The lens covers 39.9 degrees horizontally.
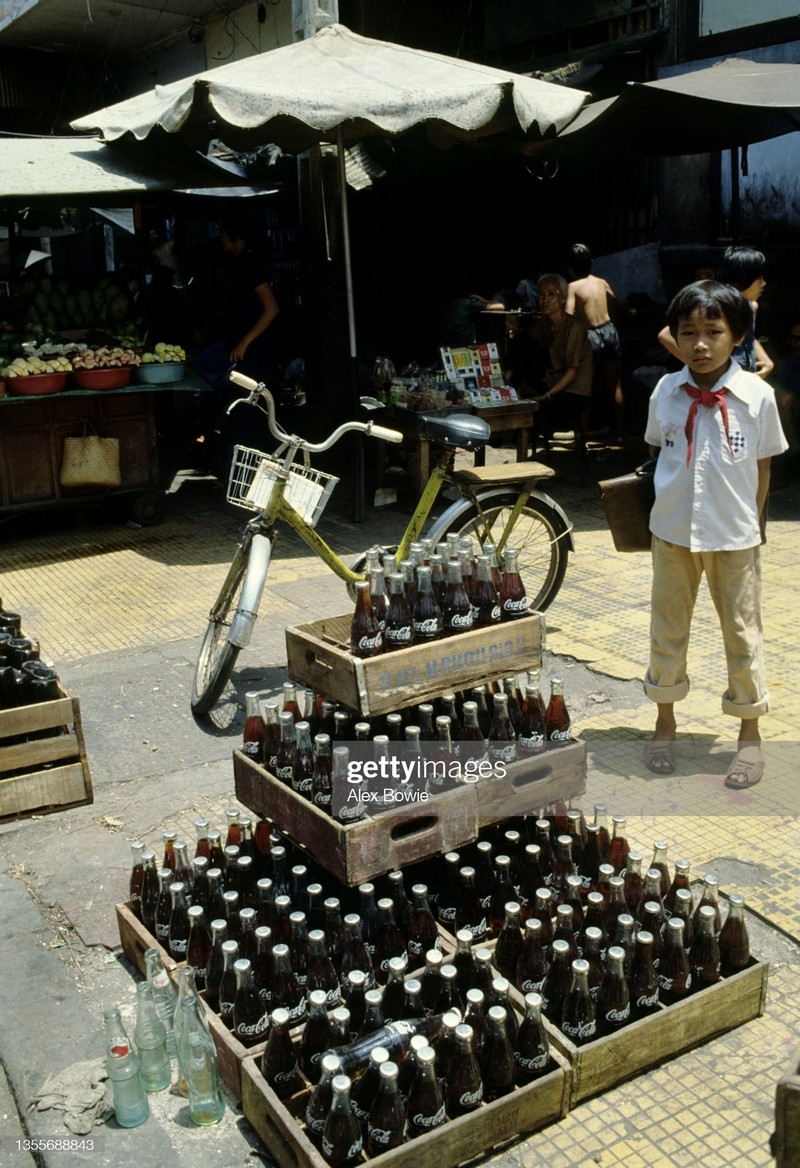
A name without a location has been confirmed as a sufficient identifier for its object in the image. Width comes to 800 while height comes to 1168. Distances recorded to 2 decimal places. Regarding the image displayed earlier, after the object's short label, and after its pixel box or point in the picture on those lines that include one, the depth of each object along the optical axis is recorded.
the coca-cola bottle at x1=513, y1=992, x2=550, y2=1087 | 2.81
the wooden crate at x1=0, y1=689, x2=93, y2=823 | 4.43
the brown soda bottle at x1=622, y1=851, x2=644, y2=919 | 3.33
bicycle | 5.16
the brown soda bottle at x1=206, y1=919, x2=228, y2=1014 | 3.10
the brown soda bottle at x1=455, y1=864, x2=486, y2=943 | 3.41
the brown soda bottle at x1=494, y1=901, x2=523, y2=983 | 3.20
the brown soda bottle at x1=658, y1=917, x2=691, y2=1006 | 3.08
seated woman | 9.23
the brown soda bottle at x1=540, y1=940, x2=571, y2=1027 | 3.01
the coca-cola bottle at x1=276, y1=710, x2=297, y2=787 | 3.58
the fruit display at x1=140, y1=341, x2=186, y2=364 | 8.55
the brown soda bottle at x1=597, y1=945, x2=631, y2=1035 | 2.96
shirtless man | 9.45
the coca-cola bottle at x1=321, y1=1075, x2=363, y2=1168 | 2.56
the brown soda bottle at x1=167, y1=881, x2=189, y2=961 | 3.36
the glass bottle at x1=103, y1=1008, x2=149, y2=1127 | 2.89
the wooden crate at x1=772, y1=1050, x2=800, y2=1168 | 1.89
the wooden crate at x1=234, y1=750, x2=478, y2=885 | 3.14
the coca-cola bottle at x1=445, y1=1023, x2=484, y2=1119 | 2.72
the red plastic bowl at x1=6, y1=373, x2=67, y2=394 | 7.89
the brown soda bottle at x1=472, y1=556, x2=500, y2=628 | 3.92
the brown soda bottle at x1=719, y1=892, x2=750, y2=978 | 3.15
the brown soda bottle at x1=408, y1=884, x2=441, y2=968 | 3.26
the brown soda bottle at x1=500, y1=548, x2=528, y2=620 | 3.91
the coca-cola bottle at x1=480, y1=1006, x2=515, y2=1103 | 2.79
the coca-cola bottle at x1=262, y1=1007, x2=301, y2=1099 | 2.85
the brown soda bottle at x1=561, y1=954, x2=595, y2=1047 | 2.94
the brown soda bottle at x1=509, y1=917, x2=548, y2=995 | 3.12
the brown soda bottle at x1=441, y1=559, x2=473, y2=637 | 3.79
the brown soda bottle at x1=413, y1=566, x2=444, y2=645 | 3.72
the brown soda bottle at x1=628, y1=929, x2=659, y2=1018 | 3.03
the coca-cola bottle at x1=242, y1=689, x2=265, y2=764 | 3.72
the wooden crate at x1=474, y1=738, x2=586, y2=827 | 3.44
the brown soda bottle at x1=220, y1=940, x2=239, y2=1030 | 3.04
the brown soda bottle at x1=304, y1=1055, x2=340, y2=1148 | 2.62
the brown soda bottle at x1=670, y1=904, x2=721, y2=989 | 3.12
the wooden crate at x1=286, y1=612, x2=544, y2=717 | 3.52
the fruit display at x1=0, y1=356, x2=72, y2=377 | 7.86
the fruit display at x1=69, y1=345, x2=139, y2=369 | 8.19
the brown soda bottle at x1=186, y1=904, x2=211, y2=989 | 3.24
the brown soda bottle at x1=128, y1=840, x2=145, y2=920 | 3.51
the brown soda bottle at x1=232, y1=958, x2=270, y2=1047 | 2.97
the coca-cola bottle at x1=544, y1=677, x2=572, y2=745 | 3.68
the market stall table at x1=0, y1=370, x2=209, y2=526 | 8.27
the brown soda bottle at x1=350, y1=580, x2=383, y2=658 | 3.59
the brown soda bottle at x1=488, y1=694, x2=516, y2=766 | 3.55
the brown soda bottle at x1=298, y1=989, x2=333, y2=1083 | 2.86
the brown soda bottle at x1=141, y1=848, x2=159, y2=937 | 3.51
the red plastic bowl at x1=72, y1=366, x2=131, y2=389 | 8.20
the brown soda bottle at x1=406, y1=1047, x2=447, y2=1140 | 2.65
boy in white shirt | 4.13
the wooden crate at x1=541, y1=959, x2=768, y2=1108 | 2.93
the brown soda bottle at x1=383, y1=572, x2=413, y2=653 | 3.68
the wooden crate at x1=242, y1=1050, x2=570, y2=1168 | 2.62
